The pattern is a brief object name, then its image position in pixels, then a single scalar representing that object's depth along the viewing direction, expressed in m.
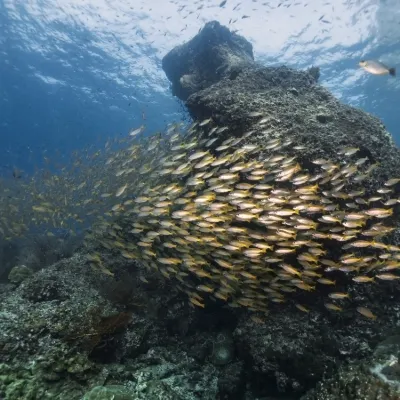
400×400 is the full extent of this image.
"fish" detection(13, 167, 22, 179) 12.35
